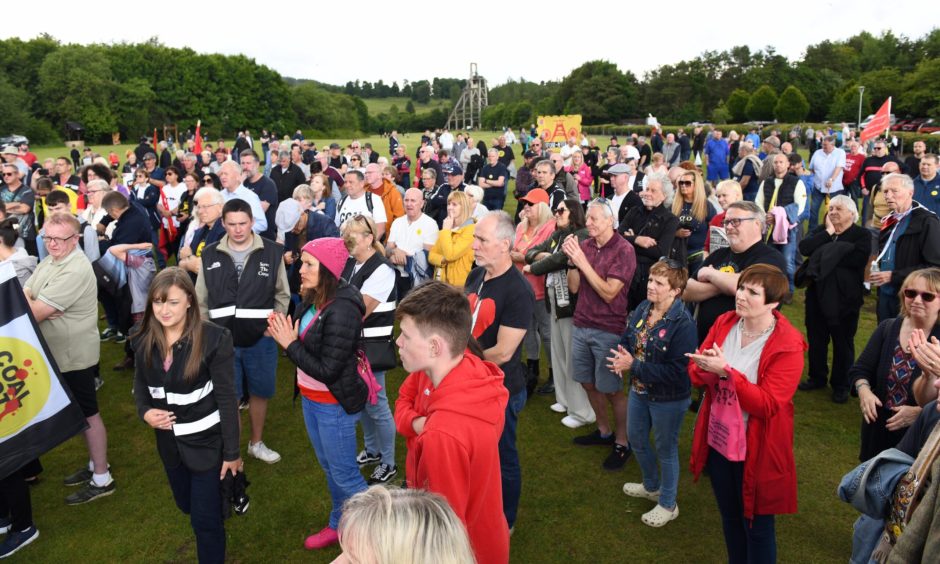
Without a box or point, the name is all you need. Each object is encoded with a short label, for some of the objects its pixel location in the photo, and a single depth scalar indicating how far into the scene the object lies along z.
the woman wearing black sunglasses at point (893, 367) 3.57
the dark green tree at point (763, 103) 58.69
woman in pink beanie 3.66
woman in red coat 3.17
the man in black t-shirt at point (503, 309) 3.75
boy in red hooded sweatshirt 2.21
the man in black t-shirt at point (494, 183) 13.33
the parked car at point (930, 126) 40.87
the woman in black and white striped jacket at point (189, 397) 3.41
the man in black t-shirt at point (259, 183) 8.81
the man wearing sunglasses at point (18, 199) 7.91
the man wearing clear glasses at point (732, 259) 4.32
